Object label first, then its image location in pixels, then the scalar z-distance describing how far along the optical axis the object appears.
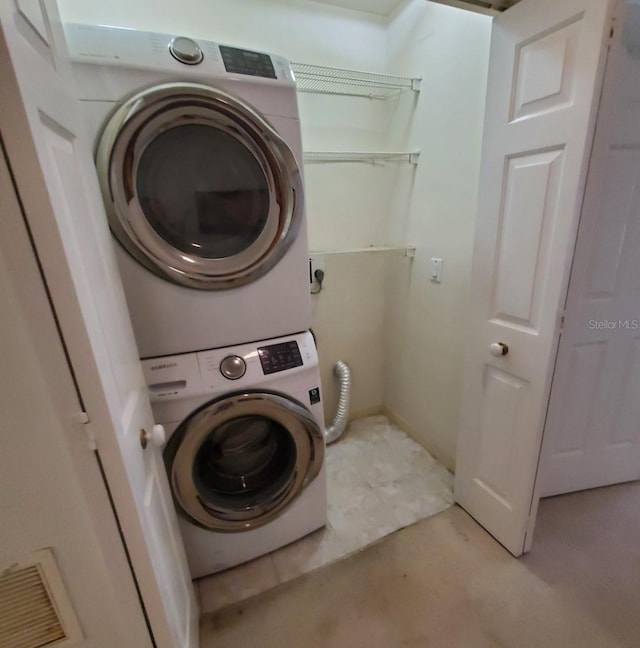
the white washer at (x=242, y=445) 1.14
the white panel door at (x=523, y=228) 1.02
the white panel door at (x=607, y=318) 1.06
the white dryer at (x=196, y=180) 0.96
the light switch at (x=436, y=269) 1.83
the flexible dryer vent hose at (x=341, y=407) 2.20
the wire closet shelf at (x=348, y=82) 1.68
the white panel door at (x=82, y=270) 0.46
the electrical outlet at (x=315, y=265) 2.01
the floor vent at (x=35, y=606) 0.60
